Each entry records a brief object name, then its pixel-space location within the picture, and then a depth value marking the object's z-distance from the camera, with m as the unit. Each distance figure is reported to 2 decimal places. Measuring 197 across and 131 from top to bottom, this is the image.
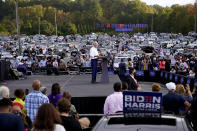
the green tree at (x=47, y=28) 159.88
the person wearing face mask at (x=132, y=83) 12.98
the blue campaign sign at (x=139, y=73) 28.80
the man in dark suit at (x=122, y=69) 24.92
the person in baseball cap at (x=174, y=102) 8.61
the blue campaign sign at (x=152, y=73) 28.23
